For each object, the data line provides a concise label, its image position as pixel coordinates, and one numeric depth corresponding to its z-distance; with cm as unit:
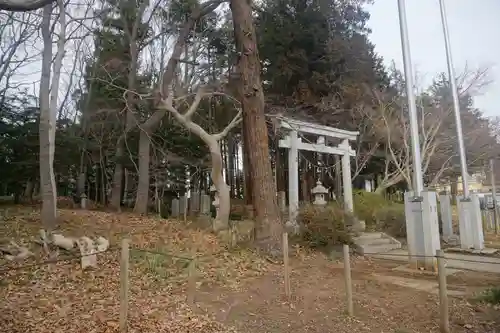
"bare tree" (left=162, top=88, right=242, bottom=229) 1157
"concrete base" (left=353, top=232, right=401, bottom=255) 1161
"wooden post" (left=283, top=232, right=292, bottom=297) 607
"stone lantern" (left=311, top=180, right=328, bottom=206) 1412
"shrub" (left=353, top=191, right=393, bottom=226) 1590
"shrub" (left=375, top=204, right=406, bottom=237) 1457
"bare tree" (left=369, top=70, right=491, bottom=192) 1962
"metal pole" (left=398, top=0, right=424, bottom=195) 935
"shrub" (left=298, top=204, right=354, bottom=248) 1048
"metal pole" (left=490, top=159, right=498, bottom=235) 1644
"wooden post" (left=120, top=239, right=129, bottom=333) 423
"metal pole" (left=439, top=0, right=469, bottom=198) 1193
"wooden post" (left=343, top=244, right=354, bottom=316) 520
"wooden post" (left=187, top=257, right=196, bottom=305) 556
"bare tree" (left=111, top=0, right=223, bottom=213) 1411
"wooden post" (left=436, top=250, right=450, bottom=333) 453
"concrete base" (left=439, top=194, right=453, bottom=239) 1420
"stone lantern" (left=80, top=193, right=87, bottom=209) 1759
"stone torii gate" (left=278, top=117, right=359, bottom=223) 1276
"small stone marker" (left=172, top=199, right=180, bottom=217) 1737
